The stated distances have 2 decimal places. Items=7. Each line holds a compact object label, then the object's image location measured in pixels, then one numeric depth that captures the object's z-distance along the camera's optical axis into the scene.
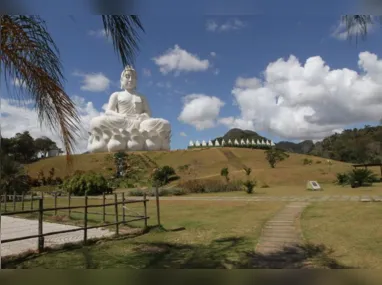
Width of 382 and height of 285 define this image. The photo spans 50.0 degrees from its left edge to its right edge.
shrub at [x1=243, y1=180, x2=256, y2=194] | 14.13
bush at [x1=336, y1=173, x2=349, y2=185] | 16.33
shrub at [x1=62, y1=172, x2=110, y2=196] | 15.55
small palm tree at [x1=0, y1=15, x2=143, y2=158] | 3.16
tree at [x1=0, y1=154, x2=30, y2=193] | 14.84
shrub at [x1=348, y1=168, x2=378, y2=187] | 15.53
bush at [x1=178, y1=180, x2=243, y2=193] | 16.22
